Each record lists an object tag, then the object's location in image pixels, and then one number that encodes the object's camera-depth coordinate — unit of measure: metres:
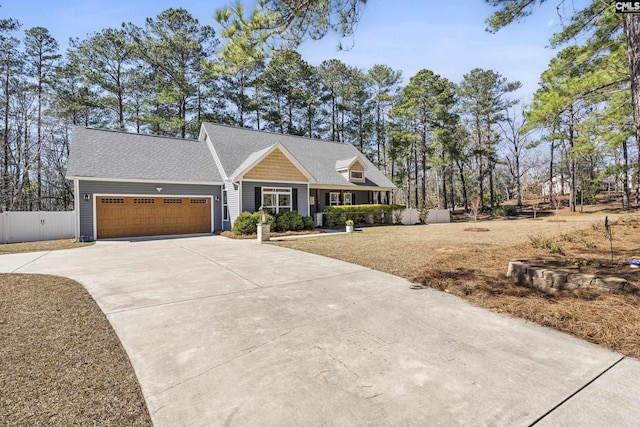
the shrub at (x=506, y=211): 28.28
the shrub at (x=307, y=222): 16.14
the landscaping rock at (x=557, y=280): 4.09
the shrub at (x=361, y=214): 18.48
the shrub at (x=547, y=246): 6.88
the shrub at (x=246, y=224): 14.03
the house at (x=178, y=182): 13.59
